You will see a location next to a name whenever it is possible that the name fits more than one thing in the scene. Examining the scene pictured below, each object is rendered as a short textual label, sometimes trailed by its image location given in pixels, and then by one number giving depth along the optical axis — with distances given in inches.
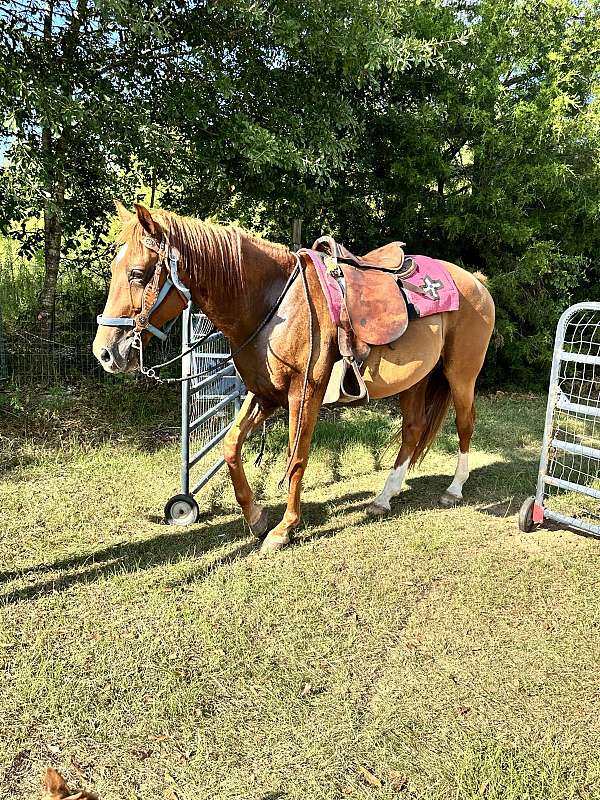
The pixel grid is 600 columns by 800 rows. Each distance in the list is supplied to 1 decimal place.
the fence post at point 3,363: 212.4
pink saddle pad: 147.6
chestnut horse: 110.2
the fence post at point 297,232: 253.4
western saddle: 133.5
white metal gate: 138.7
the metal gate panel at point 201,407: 147.5
